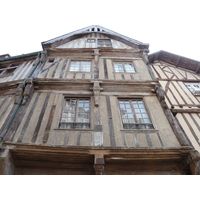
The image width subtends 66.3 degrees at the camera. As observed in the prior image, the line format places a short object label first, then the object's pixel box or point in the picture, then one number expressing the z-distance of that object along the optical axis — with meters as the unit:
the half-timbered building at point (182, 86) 5.70
